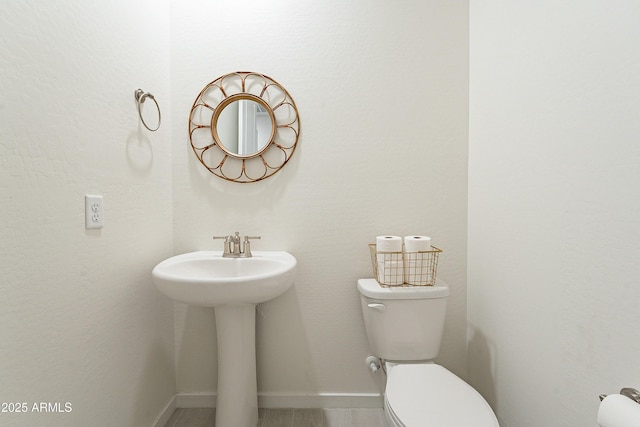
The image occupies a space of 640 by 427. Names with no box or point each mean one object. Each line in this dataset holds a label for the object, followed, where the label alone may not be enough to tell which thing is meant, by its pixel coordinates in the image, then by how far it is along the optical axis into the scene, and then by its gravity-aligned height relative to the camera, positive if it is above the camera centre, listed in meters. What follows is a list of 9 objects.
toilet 1.03 -0.55
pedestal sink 1.03 -0.30
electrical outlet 0.97 -0.01
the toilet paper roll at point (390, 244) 1.31 -0.16
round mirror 1.50 +0.40
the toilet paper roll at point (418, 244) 1.30 -0.16
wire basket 1.31 -0.26
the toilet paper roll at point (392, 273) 1.31 -0.28
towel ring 1.24 +0.45
